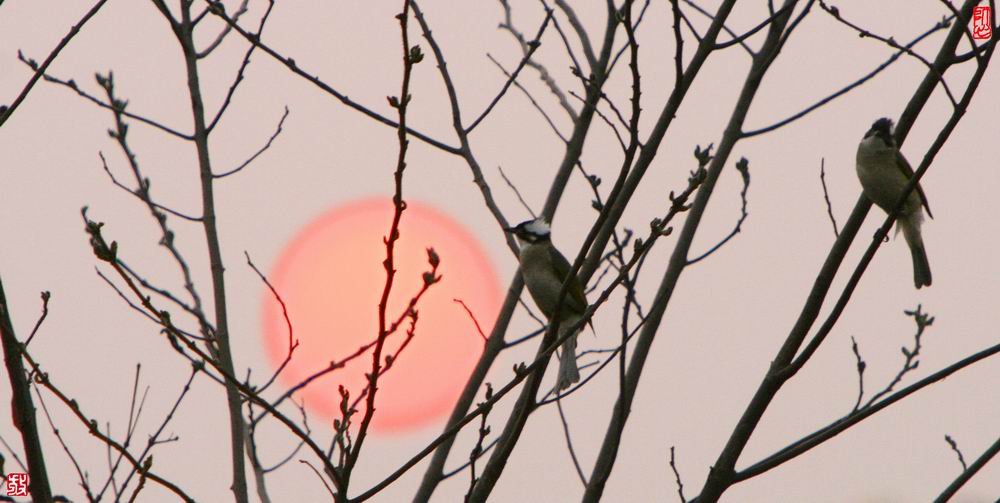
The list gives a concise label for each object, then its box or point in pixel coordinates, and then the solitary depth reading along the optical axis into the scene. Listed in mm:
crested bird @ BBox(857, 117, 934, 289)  13102
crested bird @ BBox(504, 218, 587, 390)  13969
